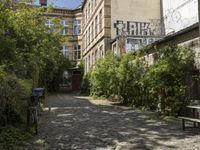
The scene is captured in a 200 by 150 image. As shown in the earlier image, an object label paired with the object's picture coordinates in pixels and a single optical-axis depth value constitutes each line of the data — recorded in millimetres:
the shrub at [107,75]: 11127
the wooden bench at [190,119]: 5141
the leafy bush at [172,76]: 7154
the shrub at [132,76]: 9735
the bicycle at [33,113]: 5517
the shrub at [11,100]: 5129
